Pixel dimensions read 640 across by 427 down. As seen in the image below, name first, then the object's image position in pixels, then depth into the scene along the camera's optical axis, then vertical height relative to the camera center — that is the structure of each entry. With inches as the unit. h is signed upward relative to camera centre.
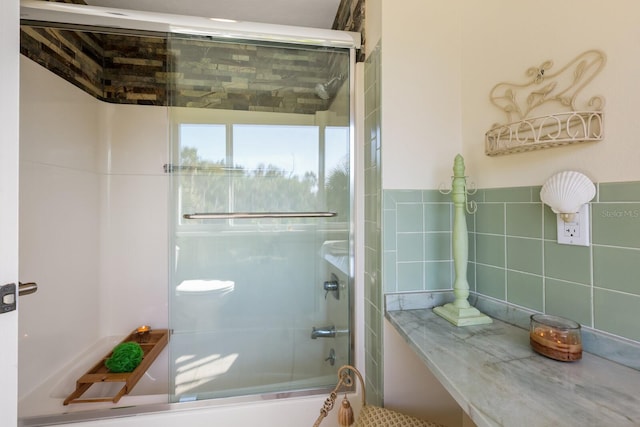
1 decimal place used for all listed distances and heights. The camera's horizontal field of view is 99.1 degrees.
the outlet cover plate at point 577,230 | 26.6 -1.6
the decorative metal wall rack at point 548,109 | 26.1 +11.7
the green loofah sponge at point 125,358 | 60.9 -32.9
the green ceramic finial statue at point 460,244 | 36.4 -4.0
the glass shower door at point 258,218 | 52.2 -0.6
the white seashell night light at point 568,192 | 25.8 +2.1
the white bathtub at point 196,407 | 45.9 -34.0
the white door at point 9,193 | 28.1 +2.4
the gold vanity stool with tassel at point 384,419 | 30.5 -23.4
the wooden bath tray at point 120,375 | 50.2 -34.2
